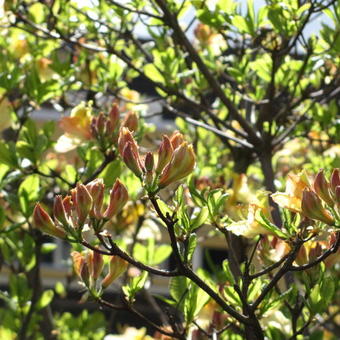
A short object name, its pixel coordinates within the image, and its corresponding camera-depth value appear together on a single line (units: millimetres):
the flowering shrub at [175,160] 1527
